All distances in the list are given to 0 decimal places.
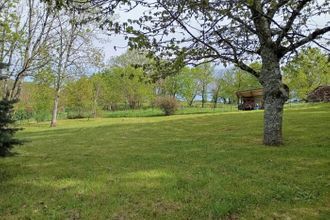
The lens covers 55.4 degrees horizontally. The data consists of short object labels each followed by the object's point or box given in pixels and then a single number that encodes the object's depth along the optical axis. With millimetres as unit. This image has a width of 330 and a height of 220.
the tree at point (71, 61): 22069
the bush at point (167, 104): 30406
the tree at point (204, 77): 45656
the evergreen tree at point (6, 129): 5527
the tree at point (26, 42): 12739
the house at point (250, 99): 31867
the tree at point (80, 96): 27438
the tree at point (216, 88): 49406
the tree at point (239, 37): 4210
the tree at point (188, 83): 43344
